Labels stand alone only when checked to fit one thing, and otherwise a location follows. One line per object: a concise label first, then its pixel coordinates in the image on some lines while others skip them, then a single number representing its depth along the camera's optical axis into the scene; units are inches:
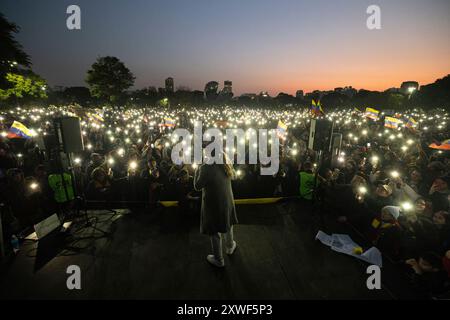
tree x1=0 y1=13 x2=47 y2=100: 828.6
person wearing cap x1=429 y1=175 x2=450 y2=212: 211.6
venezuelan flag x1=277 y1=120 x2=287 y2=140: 479.2
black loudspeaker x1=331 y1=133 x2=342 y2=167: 288.7
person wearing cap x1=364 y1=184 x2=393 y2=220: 219.9
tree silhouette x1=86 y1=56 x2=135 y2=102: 2094.0
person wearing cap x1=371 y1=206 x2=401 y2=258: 175.5
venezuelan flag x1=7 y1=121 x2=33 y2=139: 360.7
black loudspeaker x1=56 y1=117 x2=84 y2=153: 205.3
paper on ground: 173.9
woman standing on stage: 154.9
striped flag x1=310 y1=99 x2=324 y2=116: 338.6
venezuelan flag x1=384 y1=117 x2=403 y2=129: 626.2
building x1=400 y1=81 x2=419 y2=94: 3245.6
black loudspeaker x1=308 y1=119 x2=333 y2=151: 232.1
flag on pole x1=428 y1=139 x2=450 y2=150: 387.5
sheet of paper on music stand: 191.8
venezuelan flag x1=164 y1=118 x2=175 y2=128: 714.4
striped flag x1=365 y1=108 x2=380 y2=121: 752.3
